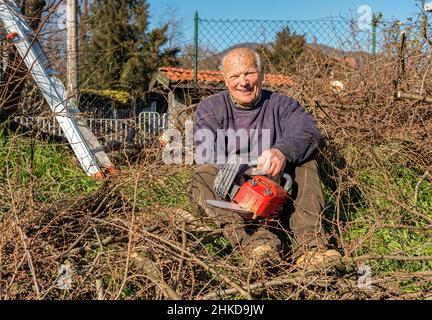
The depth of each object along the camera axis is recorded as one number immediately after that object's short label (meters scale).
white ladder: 5.43
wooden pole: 5.96
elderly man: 3.26
